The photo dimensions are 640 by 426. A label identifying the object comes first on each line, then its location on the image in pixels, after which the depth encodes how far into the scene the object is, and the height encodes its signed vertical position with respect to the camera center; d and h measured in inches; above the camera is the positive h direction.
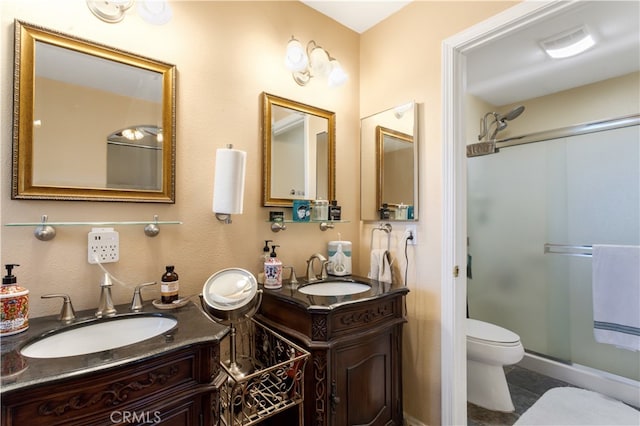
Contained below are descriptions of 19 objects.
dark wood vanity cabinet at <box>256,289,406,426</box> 48.1 -23.9
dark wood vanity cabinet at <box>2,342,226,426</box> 26.4 -17.6
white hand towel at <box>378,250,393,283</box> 69.3 -12.5
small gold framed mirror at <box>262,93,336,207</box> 64.9 +15.0
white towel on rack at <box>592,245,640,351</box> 75.5 -20.9
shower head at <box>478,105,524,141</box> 102.0 +33.5
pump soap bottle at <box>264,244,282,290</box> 59.4 -11.3
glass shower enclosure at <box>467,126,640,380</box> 85.4 -4.7
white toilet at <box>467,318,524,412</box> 75.0 -38.9
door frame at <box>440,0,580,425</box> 60.6 -3.5
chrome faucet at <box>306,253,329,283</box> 65.9 -11.9
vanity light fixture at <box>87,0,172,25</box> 46.2 +32.7
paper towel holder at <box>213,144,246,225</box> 53.4 +4.5
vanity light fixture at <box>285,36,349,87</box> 68.0 +34.6
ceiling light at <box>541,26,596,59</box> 72.4 +43.4
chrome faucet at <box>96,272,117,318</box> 42.8 -12.0
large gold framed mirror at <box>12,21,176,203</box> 41.3 +14.7
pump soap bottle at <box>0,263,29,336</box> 34.9 -10.5
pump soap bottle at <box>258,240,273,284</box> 63.1 -8.8
